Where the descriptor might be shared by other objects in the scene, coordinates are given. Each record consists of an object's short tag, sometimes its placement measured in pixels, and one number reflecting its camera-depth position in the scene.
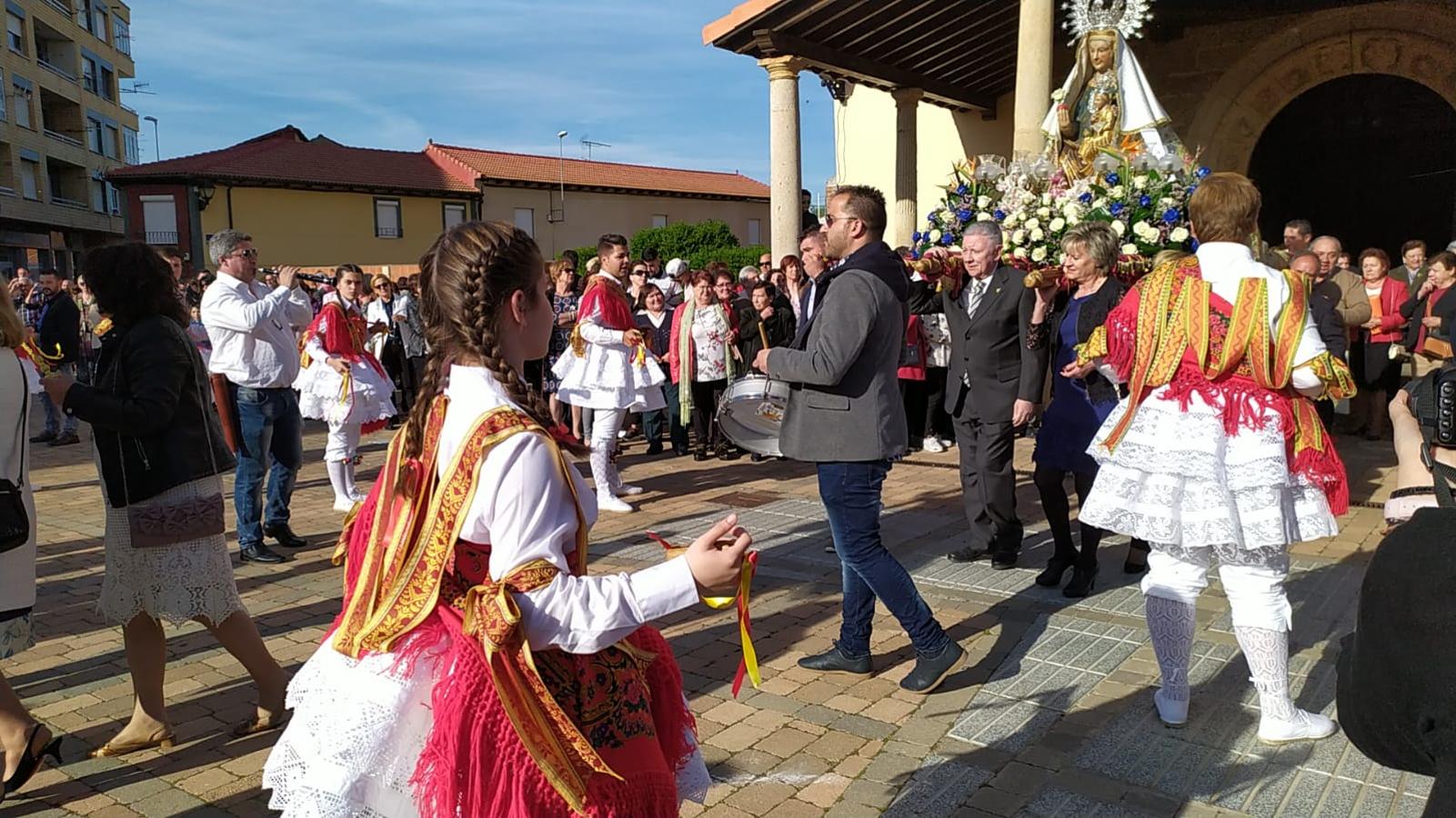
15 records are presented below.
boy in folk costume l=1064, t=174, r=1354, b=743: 3.51
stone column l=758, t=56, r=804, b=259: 13.21
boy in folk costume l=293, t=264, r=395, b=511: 7.78
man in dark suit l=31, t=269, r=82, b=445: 11.77
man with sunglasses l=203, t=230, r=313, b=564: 6.40
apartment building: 41.75
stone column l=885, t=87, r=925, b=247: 16.23
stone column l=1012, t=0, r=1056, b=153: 11.00
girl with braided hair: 1.83
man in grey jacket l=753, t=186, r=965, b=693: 4.03
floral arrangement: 6.44
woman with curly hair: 3.74
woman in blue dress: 5.43
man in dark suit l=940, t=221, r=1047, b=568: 5.86
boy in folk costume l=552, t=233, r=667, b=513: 7.94
